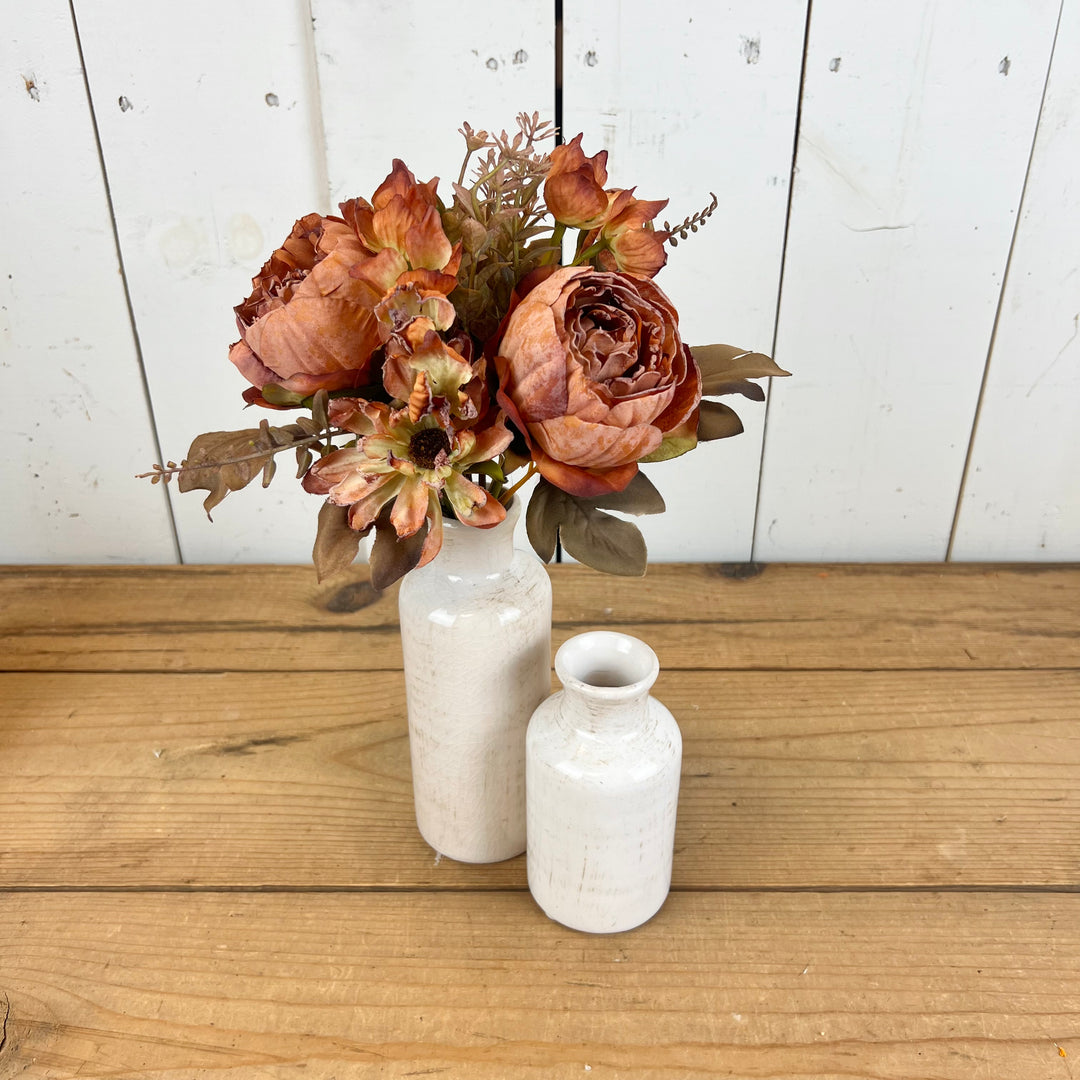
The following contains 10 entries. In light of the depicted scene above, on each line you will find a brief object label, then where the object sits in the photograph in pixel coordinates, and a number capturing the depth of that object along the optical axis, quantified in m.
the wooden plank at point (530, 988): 0.54
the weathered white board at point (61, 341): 0.88
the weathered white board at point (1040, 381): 0.90
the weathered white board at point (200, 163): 0.85
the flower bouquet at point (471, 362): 0.46
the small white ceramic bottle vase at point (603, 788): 0.57
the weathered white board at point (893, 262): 0.86
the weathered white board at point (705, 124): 0.85
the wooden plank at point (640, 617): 0.89
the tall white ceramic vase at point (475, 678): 0.59
